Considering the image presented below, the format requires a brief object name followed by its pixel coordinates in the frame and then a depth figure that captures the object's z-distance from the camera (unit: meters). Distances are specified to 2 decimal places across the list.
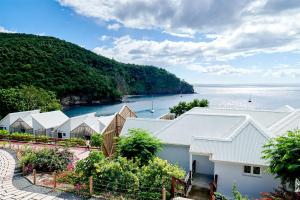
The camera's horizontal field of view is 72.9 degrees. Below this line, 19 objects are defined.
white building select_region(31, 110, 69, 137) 33.88
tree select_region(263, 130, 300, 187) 8.91
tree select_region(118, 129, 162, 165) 13.14
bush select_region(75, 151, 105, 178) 11.49
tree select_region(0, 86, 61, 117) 46.46
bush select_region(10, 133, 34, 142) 24.15
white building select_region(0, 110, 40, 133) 35.54
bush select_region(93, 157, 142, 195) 10.44
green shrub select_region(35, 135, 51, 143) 23.82
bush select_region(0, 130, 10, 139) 24.75
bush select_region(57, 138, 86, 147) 22.34
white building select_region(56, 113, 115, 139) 31.15
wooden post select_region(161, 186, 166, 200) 9.30
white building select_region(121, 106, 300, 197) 11.67
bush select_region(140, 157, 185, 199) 10.10
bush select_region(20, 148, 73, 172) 13.81
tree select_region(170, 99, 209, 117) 32.43
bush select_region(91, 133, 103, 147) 23.66
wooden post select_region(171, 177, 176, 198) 10.16
